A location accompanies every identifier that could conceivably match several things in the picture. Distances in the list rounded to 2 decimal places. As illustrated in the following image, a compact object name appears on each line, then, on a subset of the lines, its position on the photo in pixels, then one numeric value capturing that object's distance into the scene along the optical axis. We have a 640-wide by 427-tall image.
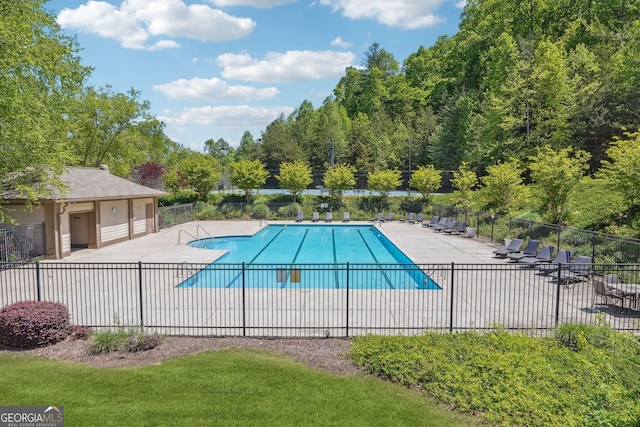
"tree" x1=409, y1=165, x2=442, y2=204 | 36.41
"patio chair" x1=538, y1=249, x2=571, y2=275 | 14.59
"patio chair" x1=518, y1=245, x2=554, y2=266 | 16.18
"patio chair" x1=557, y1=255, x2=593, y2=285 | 12.63
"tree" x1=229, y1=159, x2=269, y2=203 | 37.25
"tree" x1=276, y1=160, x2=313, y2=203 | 37.22
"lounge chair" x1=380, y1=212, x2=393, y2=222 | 35.84
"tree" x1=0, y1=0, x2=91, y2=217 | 14.78
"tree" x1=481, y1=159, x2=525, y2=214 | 24.94
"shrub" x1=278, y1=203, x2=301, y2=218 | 37.00
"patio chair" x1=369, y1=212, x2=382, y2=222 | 35.58
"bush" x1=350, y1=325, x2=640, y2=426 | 5.59
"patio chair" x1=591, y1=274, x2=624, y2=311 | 10.77
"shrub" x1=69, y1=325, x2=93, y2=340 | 8.99
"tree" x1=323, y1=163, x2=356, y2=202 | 38.00
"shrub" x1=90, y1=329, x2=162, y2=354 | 8.29
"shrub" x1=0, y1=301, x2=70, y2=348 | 8.39
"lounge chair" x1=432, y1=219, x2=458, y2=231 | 27.56
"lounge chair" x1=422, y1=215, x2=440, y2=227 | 30.36
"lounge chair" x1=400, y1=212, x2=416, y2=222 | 34.88
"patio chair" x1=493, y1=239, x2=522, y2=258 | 18.30
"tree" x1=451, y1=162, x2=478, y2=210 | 31.42
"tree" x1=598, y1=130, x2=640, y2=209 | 16.30
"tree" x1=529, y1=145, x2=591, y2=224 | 19.84
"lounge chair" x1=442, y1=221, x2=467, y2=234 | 26.88
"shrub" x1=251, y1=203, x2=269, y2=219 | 36.92
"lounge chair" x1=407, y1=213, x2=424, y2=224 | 34.38
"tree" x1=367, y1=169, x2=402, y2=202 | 37.59
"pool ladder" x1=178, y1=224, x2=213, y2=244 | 26.22
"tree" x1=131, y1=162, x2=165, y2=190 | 44.28
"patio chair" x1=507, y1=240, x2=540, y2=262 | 17.22
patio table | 10.40
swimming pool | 16.28
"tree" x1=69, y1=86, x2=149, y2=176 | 35.19
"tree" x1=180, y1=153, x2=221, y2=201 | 37.19
